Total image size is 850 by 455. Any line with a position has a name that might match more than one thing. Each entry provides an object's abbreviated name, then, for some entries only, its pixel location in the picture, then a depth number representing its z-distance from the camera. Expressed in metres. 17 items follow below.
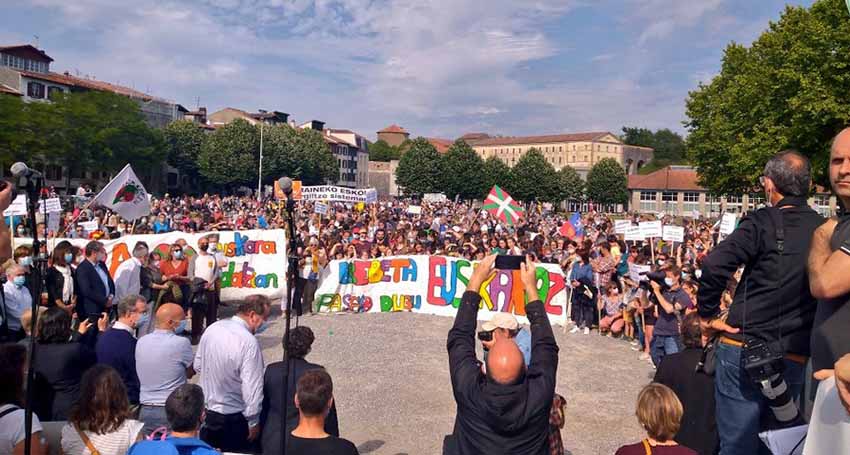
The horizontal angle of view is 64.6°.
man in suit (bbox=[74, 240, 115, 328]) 8.77
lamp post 69.62
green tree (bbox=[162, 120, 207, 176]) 78.31
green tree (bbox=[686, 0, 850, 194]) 27.28
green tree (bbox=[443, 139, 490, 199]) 86.00
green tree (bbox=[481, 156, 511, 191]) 88.00
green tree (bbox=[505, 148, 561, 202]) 89.75
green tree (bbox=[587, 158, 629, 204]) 94.81
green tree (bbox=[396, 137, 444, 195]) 85.62
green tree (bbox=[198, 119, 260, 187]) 75.00
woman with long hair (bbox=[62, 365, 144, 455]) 3.83
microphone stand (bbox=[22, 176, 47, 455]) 3.34
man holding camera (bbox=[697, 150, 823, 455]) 3.29
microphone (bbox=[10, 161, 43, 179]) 3.65
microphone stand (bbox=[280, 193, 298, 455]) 4.33
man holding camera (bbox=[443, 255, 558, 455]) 3.08
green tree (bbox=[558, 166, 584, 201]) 93.31
